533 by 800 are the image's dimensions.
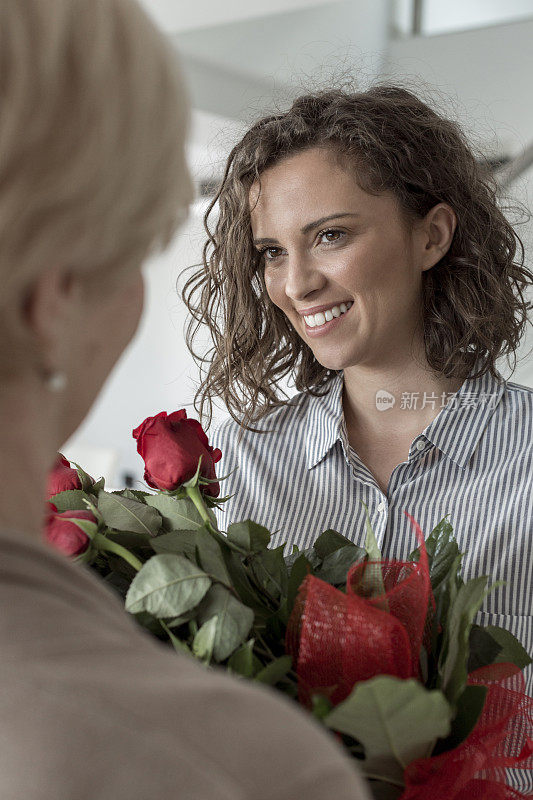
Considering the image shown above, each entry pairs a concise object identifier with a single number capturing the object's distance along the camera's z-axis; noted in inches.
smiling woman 48.8
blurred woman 14.9
